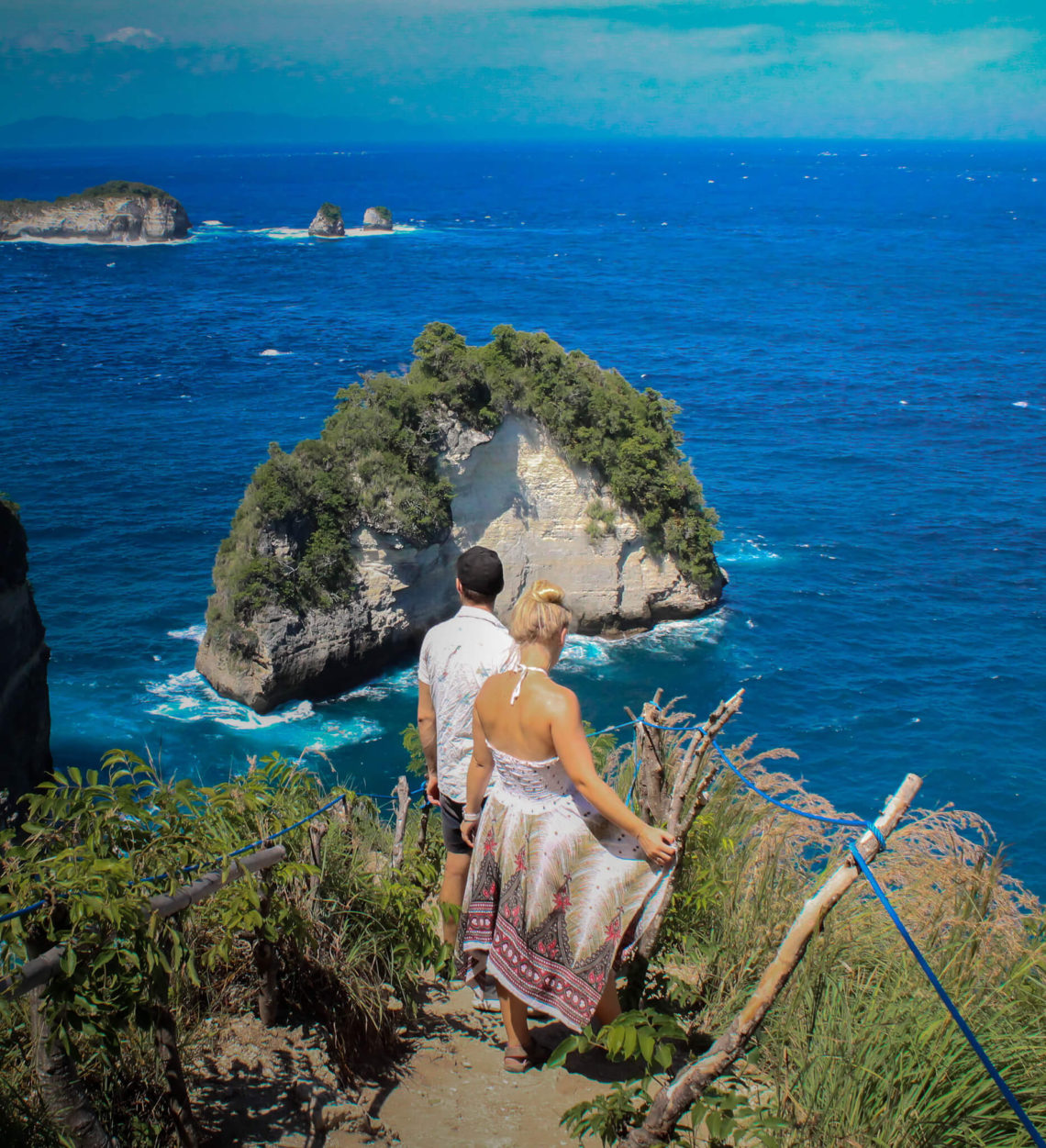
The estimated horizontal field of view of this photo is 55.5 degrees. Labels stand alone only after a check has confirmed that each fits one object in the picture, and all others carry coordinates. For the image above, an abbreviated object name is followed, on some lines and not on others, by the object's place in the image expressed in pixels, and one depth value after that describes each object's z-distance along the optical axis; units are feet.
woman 14.14
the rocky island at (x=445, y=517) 92.89
